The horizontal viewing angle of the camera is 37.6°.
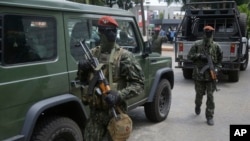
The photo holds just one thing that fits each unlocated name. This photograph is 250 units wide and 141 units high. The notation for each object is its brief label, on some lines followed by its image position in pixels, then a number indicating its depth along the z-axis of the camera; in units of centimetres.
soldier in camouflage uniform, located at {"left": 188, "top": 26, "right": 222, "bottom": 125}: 611
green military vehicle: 310
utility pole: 2963
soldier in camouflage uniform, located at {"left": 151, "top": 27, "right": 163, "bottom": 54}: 1146
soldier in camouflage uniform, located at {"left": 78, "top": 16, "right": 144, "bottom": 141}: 310
